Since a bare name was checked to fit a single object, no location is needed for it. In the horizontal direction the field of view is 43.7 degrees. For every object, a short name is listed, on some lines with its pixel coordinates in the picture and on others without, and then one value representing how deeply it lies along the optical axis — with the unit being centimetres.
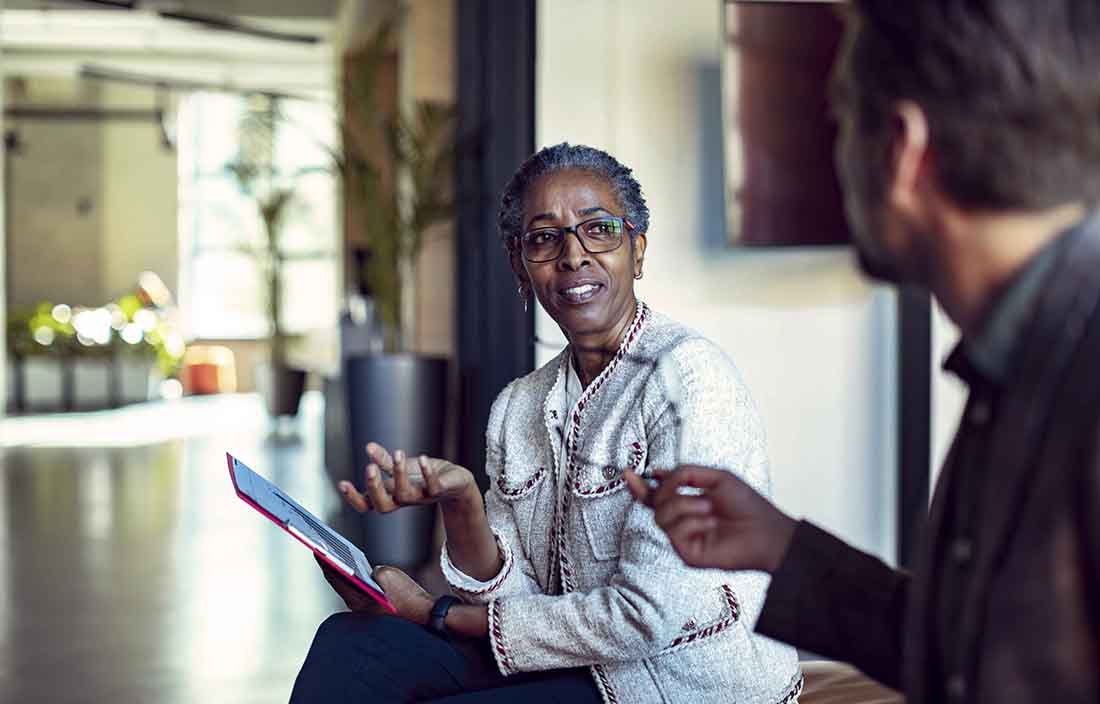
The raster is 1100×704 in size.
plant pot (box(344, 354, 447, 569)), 536
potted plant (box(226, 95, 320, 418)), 1158
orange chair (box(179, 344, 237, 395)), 1728
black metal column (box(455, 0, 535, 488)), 484
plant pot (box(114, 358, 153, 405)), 1512
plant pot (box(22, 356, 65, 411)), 1478
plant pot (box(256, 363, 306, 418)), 1162
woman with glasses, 166
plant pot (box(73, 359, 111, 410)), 1485
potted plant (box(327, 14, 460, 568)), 538
